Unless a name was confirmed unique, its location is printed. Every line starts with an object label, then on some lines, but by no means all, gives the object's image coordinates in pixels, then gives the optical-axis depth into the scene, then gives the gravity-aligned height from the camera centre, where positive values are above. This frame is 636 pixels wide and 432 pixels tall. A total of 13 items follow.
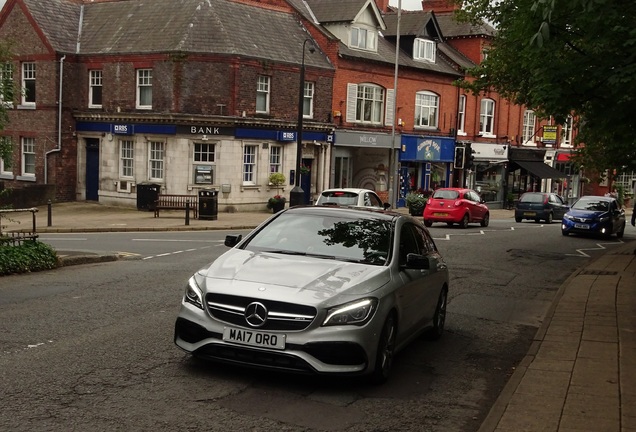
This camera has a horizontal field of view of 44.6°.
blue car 29.12 -1.88
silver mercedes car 6.72 -1.30
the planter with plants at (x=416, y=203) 37.34 -2.06
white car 24.30 -1.25
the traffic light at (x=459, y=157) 42.47 +0.31
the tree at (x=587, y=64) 11.01 +1.71
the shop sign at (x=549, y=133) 50.19 +2.21
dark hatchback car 38.06 -2.05
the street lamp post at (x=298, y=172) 32.09 -0.70
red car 30.23 -1.78
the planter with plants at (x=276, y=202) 34.03 -2.10
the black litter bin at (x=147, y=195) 33.41 -1.98
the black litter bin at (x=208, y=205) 30.00 -2.05
